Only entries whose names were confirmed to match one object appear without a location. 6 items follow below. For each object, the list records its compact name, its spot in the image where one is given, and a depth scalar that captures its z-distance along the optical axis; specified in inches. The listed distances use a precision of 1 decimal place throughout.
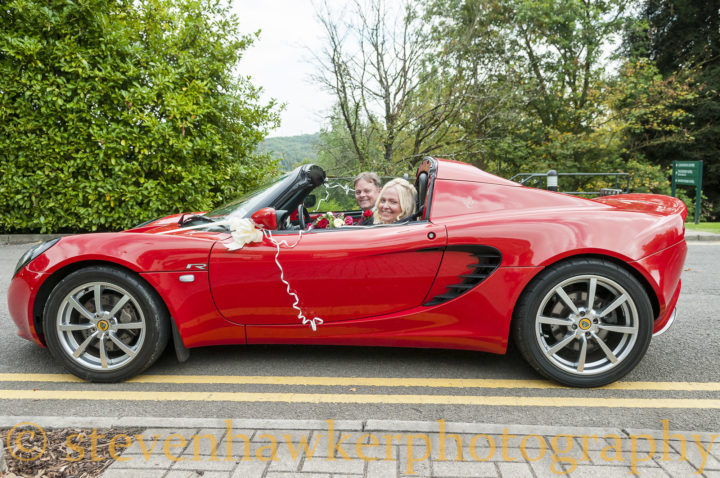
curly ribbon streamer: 102.0
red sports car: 99.3
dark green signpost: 483.8
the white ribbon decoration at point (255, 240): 102.0
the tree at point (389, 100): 432.1
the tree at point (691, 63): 761.6
